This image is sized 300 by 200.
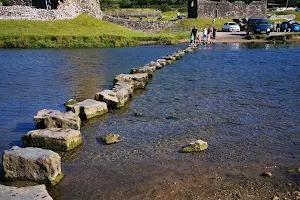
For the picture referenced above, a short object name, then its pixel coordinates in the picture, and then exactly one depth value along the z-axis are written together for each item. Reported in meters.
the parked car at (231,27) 65.12
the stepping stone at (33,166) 7.27
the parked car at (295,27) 62.38
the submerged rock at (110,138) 9.57
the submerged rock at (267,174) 7.31
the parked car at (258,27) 57.56
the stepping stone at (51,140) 8.95
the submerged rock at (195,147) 8.77
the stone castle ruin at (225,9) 76.44
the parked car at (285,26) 63.94
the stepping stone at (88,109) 11.77
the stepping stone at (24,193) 6.06
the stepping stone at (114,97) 13.34
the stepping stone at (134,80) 17.41
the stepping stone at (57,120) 10.20
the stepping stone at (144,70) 20.70
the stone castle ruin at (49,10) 52.59
